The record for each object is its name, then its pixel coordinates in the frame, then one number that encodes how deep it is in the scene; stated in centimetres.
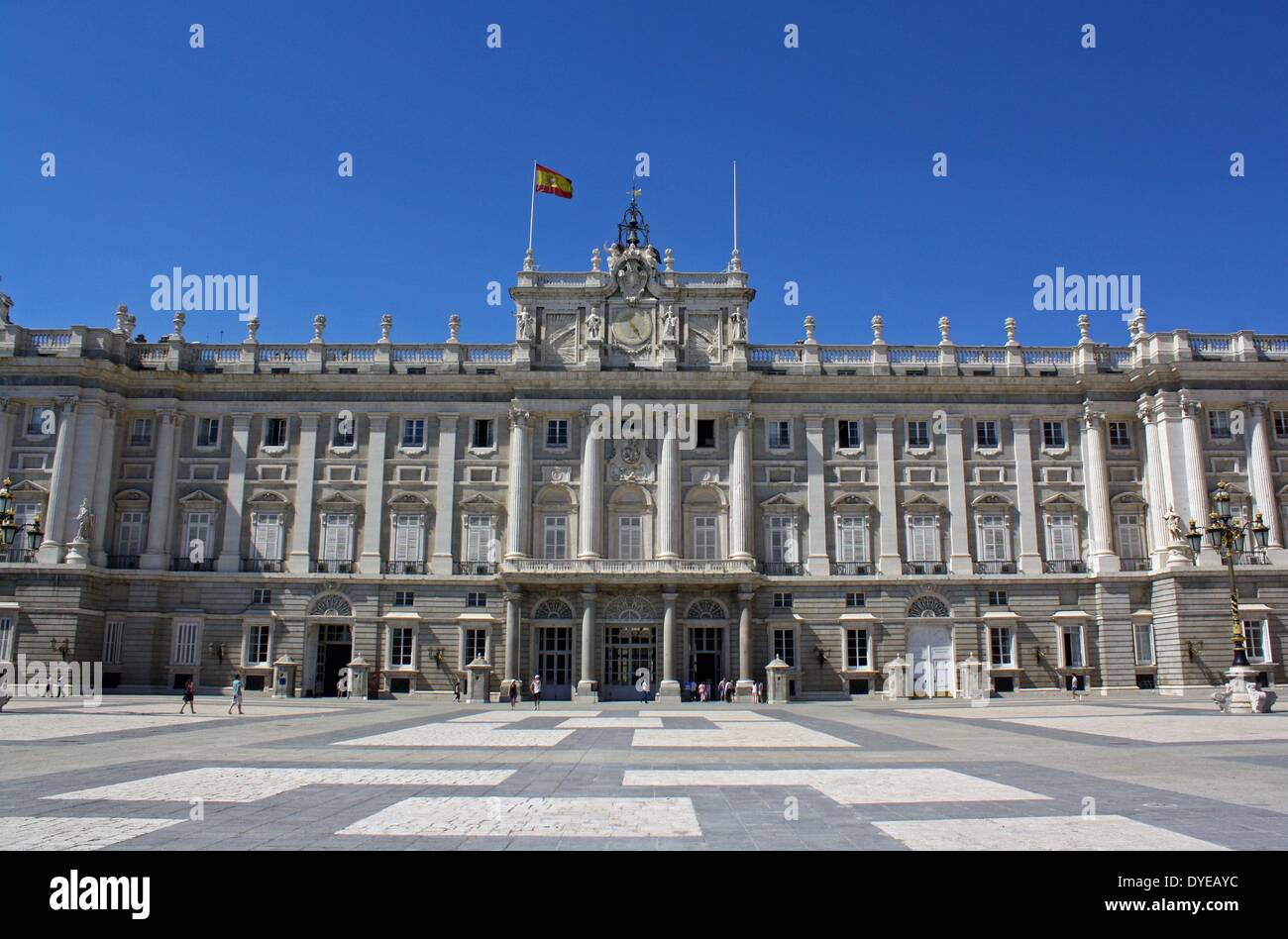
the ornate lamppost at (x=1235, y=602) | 3028
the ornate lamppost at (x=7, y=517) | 3034
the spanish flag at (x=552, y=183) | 4859
